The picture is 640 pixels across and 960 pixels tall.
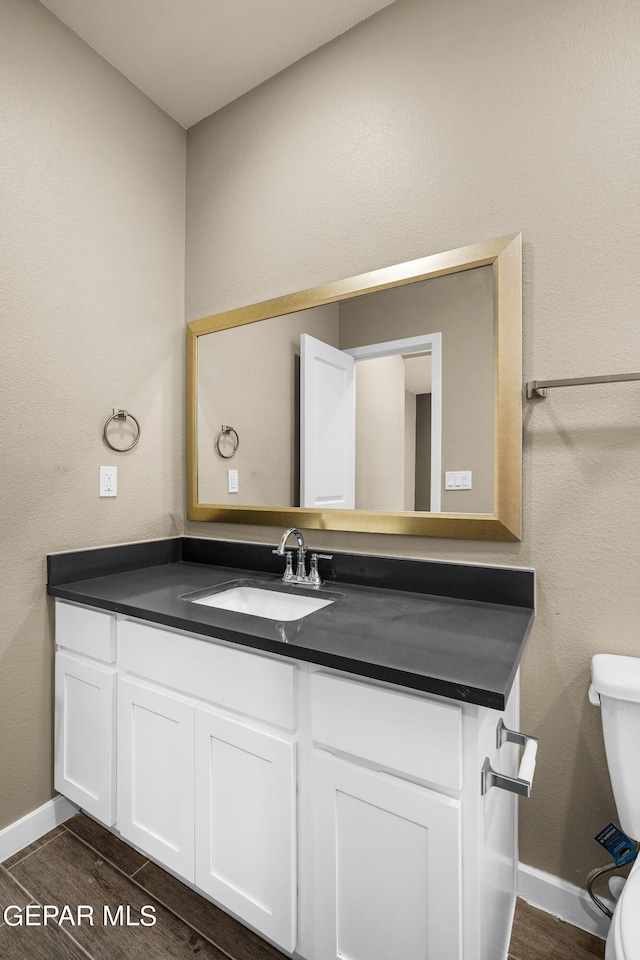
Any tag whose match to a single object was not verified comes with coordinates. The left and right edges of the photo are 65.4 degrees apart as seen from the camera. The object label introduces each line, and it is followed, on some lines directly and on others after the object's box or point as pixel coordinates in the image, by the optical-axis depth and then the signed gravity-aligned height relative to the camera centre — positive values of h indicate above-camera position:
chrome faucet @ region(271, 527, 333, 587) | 1.63 -0.30
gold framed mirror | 1.38 +0.25
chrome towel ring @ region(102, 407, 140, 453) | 1.81 +0.23
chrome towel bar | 1.16 +0.24
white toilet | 1.08 -0.56
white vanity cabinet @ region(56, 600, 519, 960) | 0.90 -0.69
